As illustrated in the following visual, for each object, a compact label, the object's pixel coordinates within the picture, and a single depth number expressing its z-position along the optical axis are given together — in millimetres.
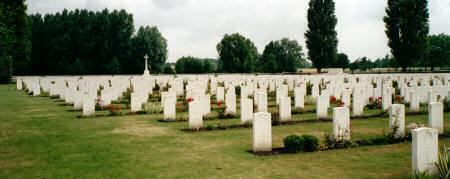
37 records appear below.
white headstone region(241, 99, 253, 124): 13141
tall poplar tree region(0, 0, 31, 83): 37500
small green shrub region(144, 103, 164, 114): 17047
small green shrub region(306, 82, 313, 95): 25378
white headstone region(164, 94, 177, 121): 14398
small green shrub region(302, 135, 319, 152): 9398
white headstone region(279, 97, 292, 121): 13805
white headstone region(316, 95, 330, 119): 14414
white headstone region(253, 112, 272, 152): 9273
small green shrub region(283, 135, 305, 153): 9279
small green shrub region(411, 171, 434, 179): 6160
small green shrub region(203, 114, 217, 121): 14814
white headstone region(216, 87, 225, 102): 20281
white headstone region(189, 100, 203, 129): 12500
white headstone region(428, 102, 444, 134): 10875
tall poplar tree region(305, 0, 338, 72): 56062
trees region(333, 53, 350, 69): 85350
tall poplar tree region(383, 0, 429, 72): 49438
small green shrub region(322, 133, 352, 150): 9711
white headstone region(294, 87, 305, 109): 16875
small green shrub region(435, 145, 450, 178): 6543
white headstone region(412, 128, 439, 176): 6871
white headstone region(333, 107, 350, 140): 10034
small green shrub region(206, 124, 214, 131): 12586
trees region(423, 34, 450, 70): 81812
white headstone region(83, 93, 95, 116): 15652
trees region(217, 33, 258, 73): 73500
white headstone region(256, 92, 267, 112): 15266
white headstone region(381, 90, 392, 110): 16391
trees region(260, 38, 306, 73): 68562
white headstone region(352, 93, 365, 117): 15078
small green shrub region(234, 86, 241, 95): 25664
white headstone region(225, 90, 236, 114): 15492
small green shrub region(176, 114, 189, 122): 14609
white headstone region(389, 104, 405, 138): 10586
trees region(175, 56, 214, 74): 66562
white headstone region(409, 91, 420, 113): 15875
